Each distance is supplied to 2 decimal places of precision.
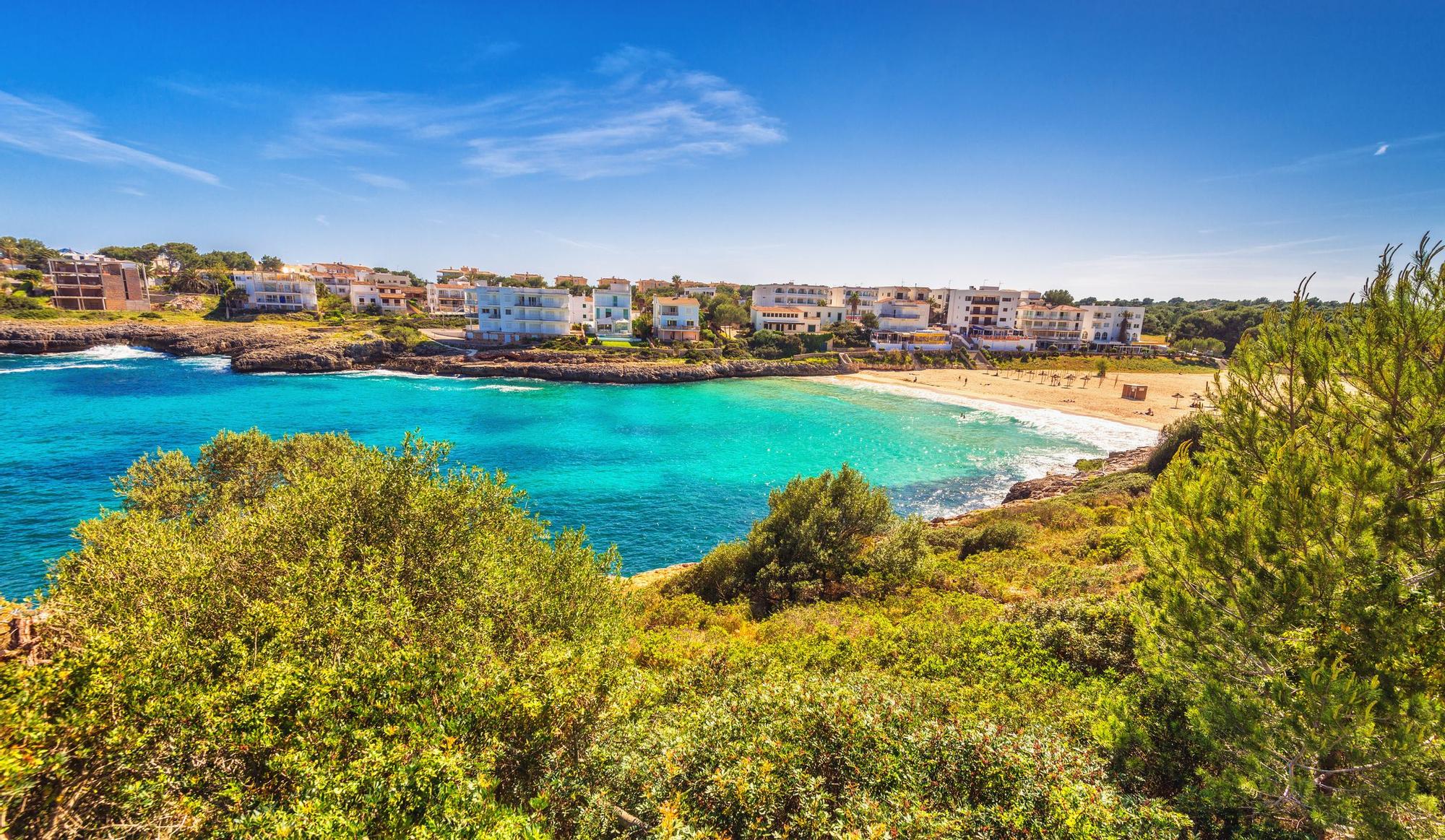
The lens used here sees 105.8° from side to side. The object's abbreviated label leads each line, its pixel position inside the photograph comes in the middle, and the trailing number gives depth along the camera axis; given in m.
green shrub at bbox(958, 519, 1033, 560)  24.80
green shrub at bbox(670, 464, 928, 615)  21.55
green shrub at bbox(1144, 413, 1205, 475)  36.00
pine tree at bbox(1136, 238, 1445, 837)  6.58
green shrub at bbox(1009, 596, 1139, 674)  12.26
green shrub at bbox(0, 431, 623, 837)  6.50
